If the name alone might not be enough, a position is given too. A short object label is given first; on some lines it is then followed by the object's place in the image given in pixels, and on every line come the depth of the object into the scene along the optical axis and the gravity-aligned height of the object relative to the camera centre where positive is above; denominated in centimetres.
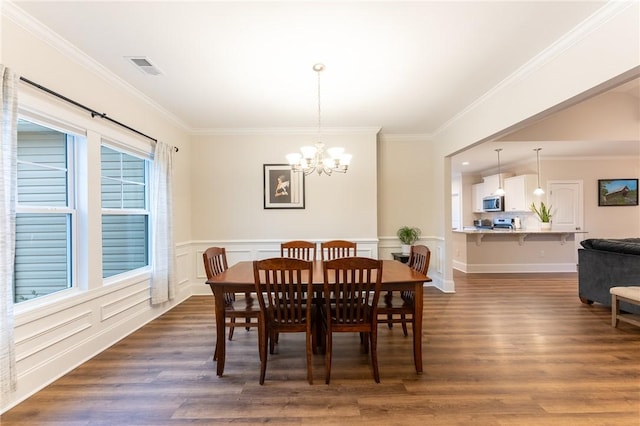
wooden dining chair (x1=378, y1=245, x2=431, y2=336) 254 -80
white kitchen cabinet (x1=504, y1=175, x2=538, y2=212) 666 +52
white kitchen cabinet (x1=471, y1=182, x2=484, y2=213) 820 +54
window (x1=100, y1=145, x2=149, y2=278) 302 +4
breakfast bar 609 -79
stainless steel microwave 731 +28
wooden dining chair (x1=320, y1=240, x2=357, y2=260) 346 -37
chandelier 276 +55
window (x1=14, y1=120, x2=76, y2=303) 222 +3
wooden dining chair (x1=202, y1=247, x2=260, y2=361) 251 -81
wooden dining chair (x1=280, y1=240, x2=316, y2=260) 345 -38
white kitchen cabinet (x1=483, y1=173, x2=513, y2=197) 732 +84
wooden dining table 229 -60
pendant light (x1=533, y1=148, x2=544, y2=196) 579 +49
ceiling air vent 256 +139
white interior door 652 +25
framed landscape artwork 646 +48
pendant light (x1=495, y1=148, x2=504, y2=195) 683 +68
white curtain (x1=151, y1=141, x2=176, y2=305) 355 -18
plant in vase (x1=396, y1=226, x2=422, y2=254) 484 -38
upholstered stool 304 -93
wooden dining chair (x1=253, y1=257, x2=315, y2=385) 209 -67
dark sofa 344 -70
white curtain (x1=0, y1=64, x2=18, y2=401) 180 -2
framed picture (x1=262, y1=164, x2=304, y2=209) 473 +46
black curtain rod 208 +94
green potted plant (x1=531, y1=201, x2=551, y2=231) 642 +0
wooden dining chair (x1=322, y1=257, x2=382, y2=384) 209 -67
